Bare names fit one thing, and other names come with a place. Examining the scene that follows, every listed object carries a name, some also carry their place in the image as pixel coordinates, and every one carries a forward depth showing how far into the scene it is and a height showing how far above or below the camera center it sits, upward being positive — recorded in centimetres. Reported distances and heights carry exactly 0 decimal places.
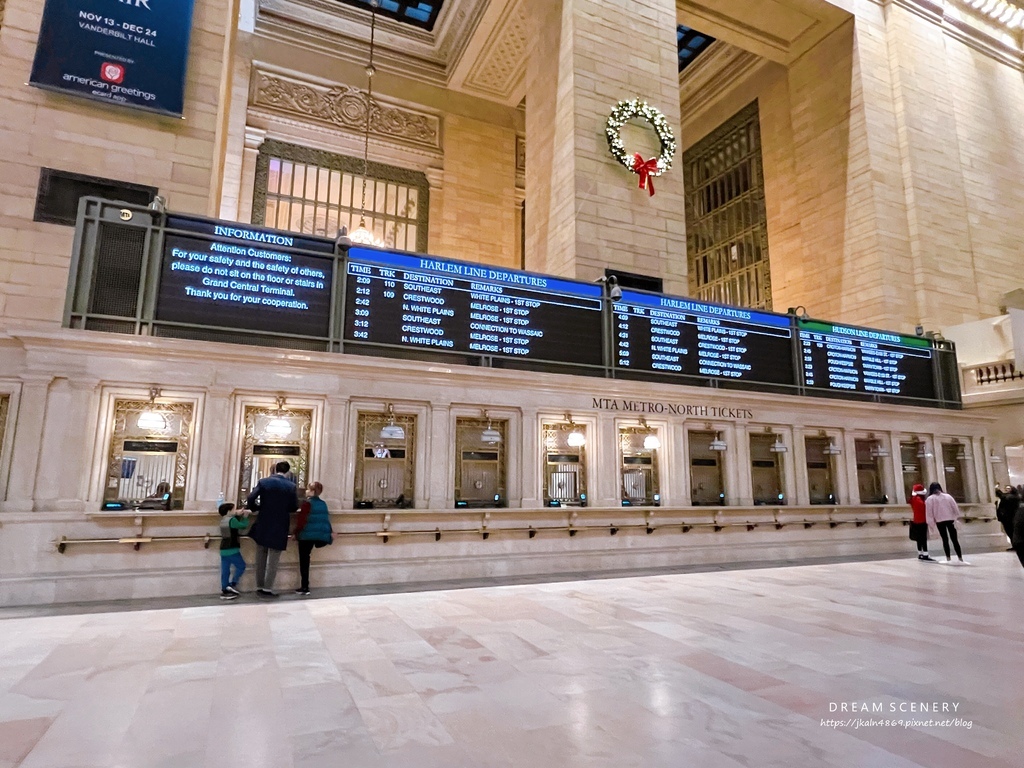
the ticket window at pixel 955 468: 1400 +36
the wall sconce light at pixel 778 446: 1159 +69
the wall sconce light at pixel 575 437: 979 +71
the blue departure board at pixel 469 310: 891 +268
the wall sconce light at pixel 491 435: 922 +67
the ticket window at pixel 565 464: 995 +26
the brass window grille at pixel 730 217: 2178 +1024
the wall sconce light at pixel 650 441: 1051 +69
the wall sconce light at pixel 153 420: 765 +72
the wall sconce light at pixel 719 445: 1091 +66
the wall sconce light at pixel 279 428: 842 +69
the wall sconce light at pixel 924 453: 1334 +67
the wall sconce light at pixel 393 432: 865 +66
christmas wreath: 1386 +801
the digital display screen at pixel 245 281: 795 +268
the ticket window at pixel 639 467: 1055 +25
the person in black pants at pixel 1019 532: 745 -60
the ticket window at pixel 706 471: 1123 +20
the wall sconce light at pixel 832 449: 1226 +68
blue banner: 1007 +732
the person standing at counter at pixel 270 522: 742 -55
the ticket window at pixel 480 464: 946 +25
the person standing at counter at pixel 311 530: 762 -66
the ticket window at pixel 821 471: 1241 +24
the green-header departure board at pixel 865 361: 1256 +267
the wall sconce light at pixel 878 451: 1283 +68
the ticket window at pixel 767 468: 1184 +28
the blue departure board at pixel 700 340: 1071 +267
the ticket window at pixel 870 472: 1291 +23
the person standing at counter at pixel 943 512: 1048 -50
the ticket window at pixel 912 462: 1337 +47
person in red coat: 1056 -72
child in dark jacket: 730 -86
